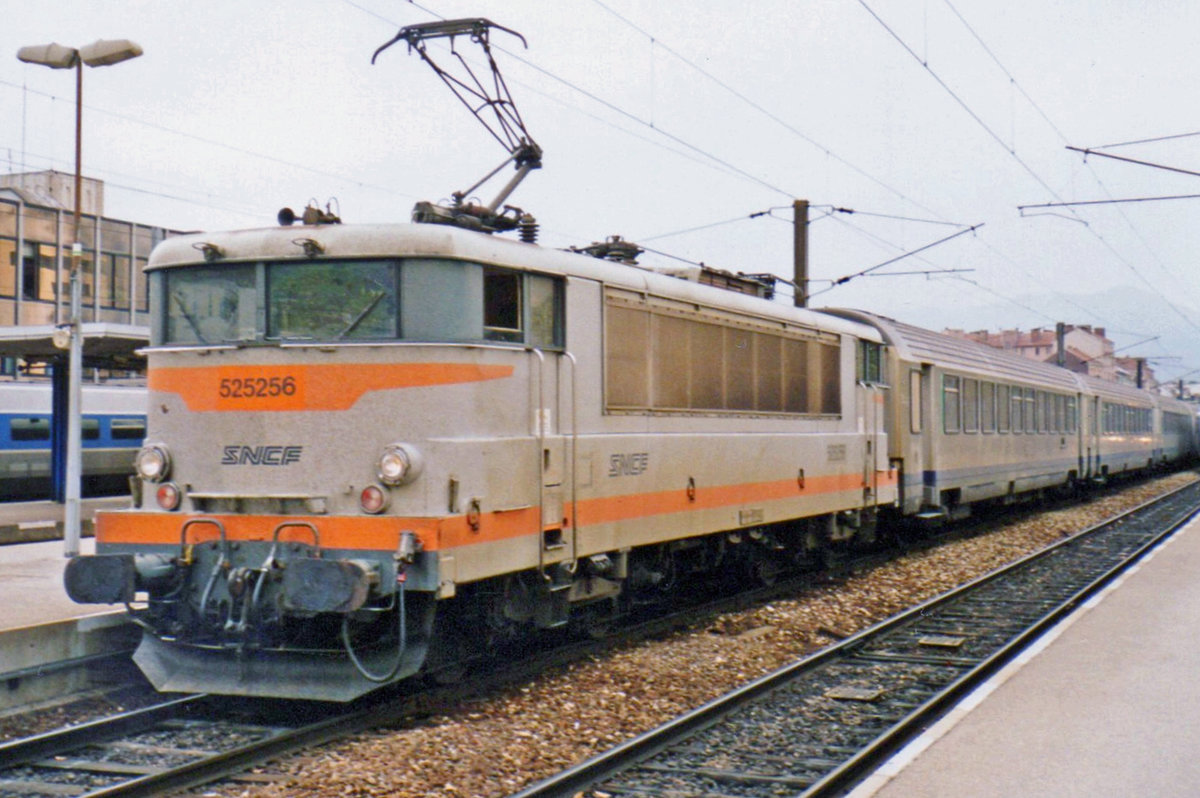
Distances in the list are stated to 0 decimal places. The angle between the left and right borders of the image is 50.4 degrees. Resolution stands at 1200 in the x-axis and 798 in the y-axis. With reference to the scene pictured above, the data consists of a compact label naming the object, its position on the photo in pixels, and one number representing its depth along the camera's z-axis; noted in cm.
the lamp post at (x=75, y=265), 1426
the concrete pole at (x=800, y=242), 2369
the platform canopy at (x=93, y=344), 1641
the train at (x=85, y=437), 2508
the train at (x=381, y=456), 791
